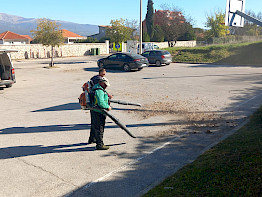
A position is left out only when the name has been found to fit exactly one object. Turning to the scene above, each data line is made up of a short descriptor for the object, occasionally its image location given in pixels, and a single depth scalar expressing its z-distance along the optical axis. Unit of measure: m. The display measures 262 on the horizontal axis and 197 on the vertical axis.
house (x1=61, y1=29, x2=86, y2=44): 77.45
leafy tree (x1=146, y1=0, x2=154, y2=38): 59.09
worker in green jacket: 5.79
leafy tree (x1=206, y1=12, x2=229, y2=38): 62.92
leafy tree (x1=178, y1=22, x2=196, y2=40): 58.75
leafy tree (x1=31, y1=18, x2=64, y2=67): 23.57
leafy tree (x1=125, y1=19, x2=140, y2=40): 50.06
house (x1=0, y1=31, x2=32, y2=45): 71.86
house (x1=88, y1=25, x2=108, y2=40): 72.84
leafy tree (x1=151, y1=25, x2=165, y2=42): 54.28
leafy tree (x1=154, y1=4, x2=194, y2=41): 55.28
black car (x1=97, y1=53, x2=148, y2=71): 21.12
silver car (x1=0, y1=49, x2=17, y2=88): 13.42
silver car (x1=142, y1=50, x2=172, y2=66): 24.83
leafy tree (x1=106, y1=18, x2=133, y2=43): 37.31
